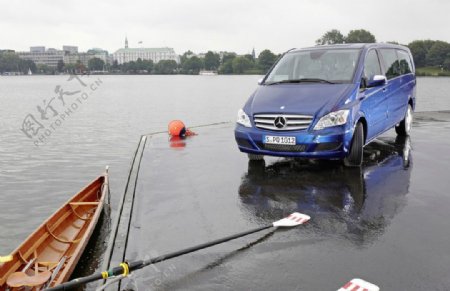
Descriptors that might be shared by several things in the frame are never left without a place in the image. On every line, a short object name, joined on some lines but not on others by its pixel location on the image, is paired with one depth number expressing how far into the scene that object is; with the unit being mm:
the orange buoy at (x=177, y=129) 13031
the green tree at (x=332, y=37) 151000
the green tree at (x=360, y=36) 146450
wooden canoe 4434
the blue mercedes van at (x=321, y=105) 7070
